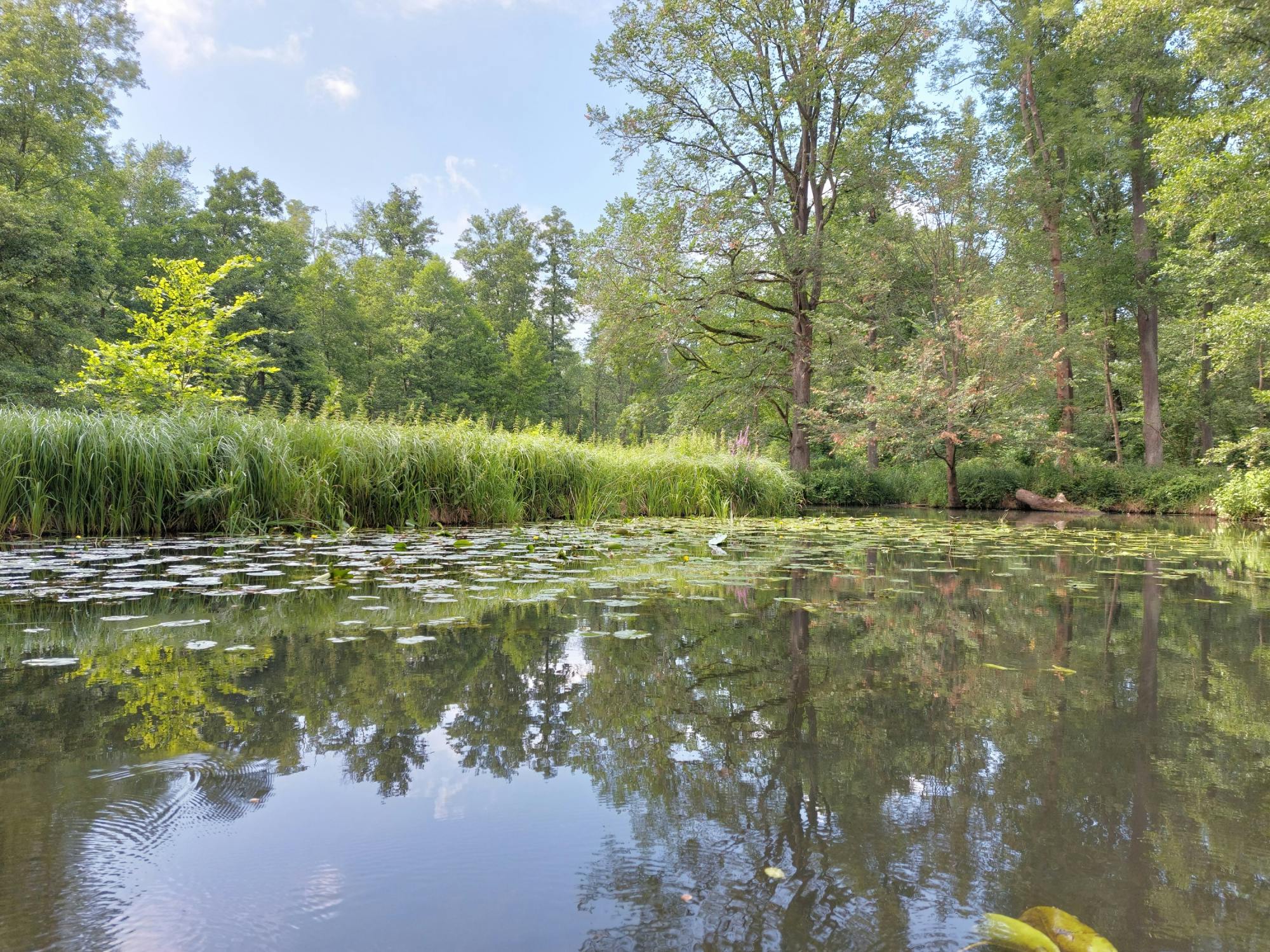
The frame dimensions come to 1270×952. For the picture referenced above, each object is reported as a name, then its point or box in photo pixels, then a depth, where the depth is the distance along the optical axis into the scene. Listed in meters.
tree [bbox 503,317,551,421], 29.59
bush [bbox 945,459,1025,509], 14.54
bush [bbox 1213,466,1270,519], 9.32
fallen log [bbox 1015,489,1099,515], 13.36
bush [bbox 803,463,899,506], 15.98
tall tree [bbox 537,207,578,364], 34.22
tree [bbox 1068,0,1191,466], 13.49
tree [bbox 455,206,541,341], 33.59
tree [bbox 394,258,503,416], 27.33
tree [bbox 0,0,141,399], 13.49
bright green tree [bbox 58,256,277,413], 8.27
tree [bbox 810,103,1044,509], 12.30
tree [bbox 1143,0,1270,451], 9.77
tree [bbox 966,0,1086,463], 14.67
